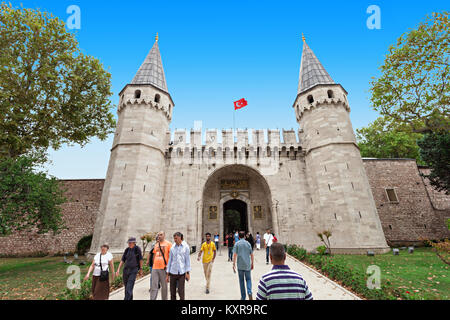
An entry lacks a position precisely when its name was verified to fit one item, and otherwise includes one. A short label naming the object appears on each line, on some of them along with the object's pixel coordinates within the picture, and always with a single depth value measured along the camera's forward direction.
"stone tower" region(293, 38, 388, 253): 13.87
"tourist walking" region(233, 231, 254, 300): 4.96
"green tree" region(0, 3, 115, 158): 11.86
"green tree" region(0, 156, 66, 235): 9.65
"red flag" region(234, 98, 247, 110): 18.14
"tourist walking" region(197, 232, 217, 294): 6.06
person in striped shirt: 2.02
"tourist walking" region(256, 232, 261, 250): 14.50
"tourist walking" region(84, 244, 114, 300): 4.61
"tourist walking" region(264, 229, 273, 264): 9.59
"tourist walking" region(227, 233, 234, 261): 10.57
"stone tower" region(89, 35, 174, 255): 13.75
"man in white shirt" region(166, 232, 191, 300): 4.55
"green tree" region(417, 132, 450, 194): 13.59
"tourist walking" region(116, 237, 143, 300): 4.78
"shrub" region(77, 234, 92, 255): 16.08
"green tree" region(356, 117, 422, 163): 25.55
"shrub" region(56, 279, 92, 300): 5.09
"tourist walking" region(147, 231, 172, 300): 4.83
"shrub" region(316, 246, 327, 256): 11.68
